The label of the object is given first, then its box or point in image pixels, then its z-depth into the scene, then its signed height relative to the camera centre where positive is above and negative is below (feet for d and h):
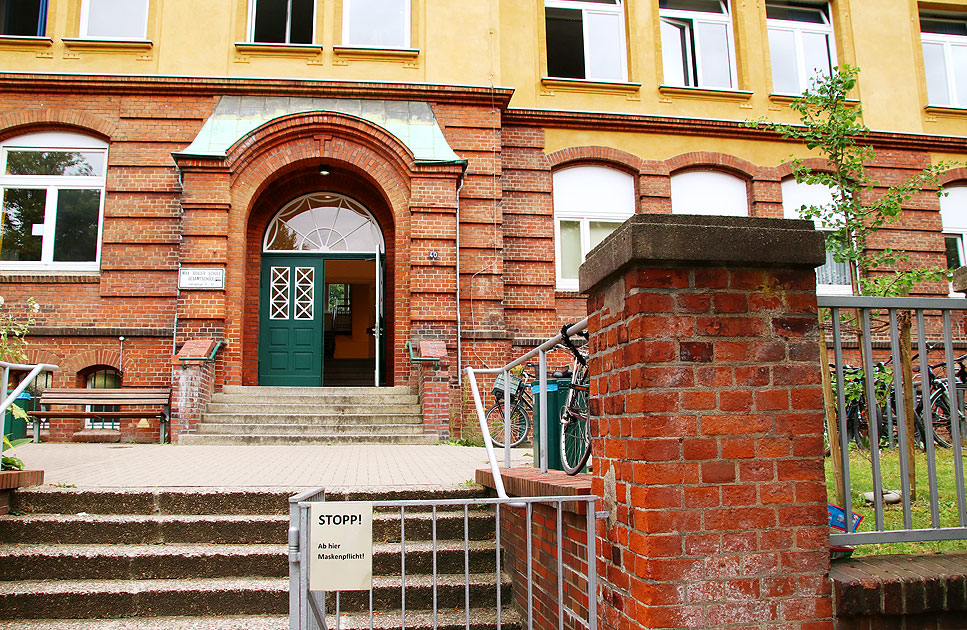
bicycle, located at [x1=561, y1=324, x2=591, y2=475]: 14.33 -0.01
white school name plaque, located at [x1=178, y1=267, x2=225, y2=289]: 36.70 +7.69
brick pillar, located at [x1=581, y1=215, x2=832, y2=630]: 9.02 -0.07
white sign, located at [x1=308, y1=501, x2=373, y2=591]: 9.75 -1.55
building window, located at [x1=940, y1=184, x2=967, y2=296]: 47.96 +13.21
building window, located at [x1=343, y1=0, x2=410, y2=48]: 42.27 +23.73
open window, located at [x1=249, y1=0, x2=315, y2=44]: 42.45 +23.95
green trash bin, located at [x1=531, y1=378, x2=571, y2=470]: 15.47 +0.08
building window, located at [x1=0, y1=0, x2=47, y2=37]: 41.81 +24.15
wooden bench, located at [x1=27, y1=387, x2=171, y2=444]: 34.64 +1.56
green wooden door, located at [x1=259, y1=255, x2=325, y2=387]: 41.45 +6.23
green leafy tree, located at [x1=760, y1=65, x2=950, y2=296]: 19.14 +6.61
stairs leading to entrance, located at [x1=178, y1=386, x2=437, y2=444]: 32.32 +0.57
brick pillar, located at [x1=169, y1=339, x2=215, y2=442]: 33.35 +2.08
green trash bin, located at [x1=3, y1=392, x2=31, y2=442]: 37.10 +0.44
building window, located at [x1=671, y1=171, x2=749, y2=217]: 45.16 +14.38
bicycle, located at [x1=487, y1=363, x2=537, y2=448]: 34.78 +0.64
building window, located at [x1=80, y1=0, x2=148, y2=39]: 41.39 +23.70
